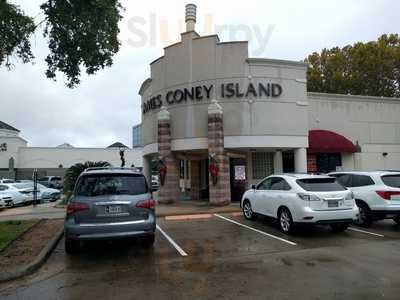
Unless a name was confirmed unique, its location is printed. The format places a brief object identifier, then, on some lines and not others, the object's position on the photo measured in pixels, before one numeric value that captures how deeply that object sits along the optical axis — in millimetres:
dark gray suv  8195
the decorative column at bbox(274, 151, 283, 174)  21656
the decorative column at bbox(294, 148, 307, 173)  19859
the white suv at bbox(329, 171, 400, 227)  11438
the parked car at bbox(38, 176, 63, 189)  39312
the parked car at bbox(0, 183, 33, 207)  23078
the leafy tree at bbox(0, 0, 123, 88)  9609
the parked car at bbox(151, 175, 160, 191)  37325
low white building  49094
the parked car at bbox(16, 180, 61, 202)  26070
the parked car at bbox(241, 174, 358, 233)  10281
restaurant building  19172
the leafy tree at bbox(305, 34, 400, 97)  33625
